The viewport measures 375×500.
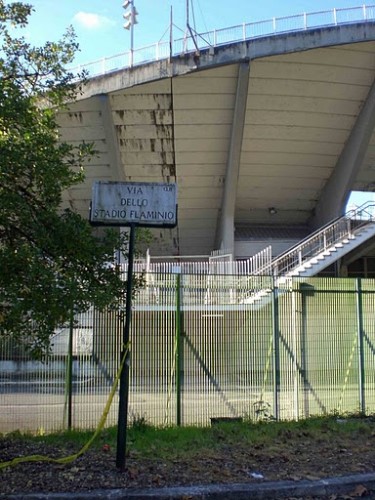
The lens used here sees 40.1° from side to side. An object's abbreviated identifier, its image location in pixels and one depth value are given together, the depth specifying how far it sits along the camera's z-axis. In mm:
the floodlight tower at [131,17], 23641
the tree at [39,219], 5477
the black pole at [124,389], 5688
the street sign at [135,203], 6062
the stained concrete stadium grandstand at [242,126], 22562
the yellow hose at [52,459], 5807
